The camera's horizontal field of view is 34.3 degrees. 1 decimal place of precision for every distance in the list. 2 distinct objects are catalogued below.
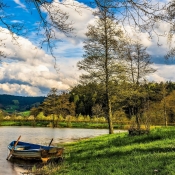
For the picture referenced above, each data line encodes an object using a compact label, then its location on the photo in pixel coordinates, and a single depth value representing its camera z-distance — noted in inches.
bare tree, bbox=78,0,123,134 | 1001.2
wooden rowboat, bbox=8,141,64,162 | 661.9
